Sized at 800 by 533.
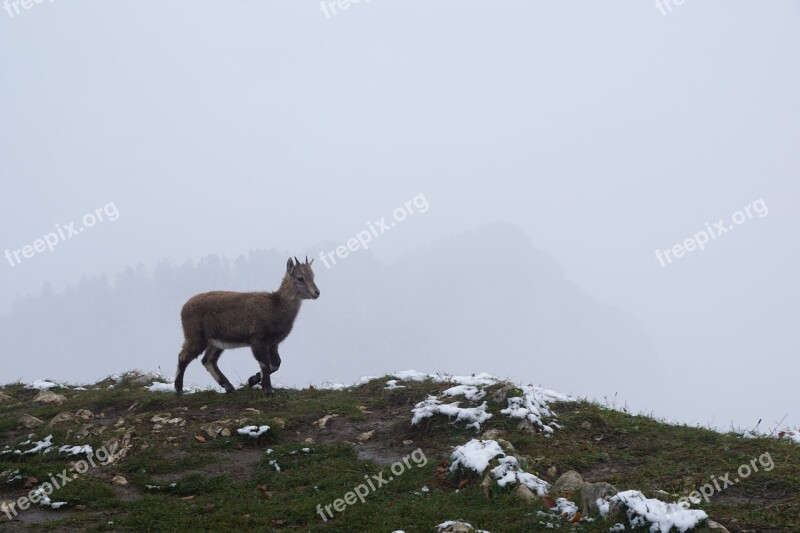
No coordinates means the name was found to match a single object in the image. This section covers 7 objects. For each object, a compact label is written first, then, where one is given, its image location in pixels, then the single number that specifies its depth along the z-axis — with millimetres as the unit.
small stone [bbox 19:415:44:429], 12684
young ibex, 15438
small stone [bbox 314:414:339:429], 12203
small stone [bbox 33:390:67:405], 14828
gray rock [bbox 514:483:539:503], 8336
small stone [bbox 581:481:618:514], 7785
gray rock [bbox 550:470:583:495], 8648
